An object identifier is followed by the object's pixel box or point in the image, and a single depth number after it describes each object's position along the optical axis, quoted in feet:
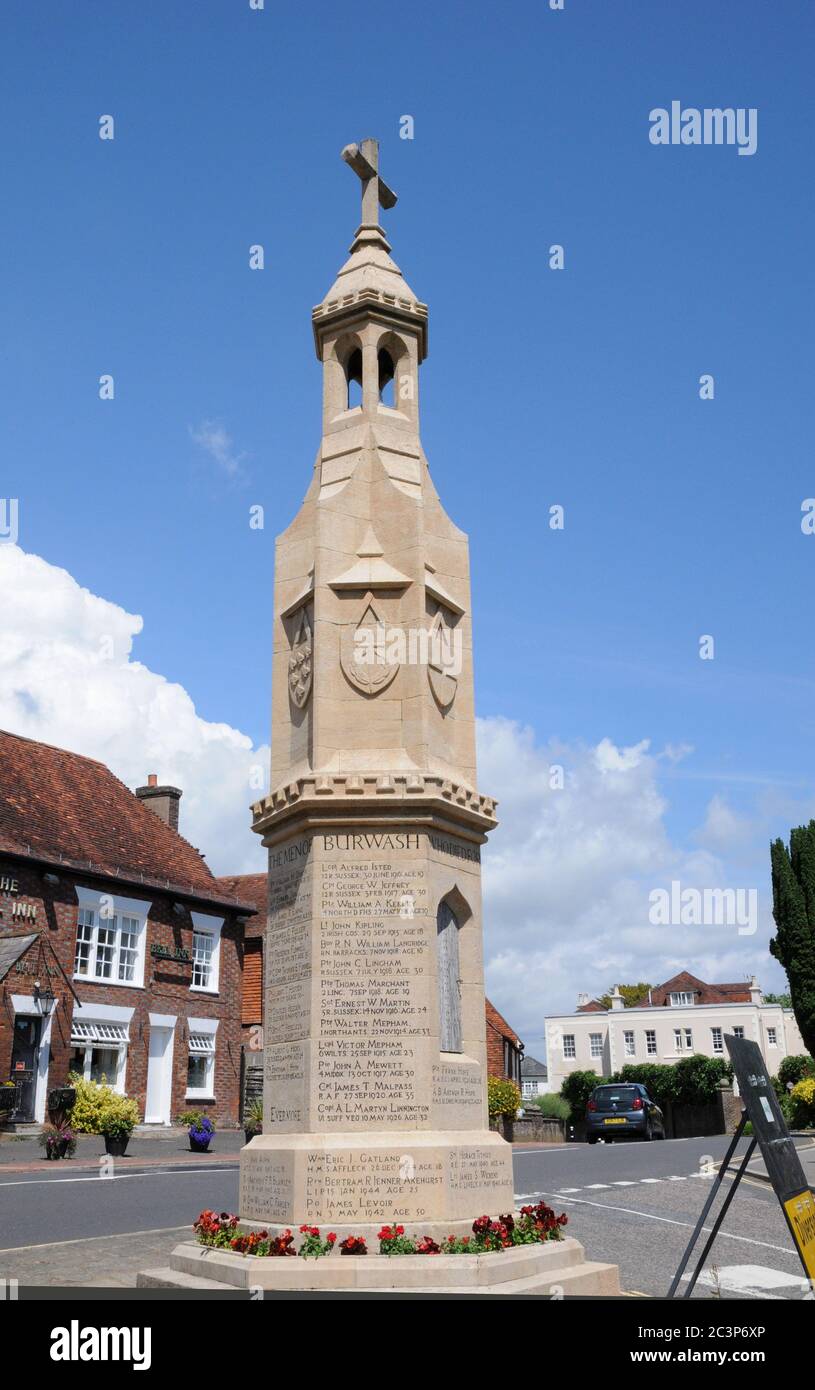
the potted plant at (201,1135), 82.69
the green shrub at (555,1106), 169.78
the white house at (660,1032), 227.40
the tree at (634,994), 300.81
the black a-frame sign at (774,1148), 21.68
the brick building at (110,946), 90.43
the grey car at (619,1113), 108.78
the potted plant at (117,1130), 76.18
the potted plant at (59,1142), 72.30
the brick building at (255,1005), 113.19
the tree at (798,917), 118.42
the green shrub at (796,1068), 187.52
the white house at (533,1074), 337.11
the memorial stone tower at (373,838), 27.43
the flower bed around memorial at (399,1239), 25.29
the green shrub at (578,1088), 175.63
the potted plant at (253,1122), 79.97
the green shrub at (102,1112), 76.54
